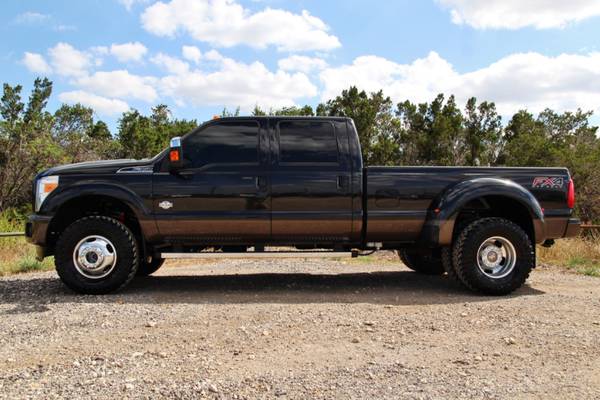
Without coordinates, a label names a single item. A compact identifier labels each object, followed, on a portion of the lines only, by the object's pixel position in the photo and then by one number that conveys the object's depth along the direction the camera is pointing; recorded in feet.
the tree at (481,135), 82.33
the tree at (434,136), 81.25
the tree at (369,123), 76.89
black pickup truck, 18.53
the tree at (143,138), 73.15
